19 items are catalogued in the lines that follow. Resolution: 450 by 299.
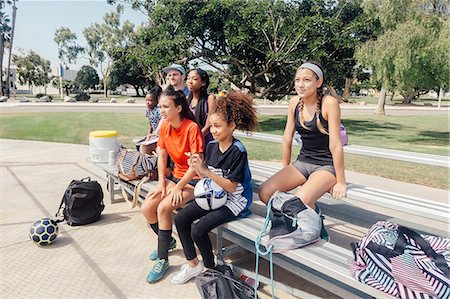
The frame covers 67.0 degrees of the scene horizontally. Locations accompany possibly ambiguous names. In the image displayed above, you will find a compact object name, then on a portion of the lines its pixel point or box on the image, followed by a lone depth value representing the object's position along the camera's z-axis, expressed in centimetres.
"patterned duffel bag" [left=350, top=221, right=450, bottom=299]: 176
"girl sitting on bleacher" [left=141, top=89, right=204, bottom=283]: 302
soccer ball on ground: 347
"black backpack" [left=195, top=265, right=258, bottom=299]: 241
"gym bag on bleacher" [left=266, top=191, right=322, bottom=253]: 228
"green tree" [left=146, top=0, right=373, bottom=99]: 1366
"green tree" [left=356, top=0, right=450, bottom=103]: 1030
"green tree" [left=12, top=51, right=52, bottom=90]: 6181
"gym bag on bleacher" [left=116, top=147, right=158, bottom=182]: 395
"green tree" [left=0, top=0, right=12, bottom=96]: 4422
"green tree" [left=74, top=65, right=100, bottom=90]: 6299
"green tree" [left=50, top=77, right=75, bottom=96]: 6406
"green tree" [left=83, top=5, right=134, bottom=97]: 5244
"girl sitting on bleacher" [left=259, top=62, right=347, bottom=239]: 282
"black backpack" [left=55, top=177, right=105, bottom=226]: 400
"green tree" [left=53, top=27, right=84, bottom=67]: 6556
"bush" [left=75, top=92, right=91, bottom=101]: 4381
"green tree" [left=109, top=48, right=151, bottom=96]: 5398
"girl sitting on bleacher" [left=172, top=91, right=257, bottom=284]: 272
